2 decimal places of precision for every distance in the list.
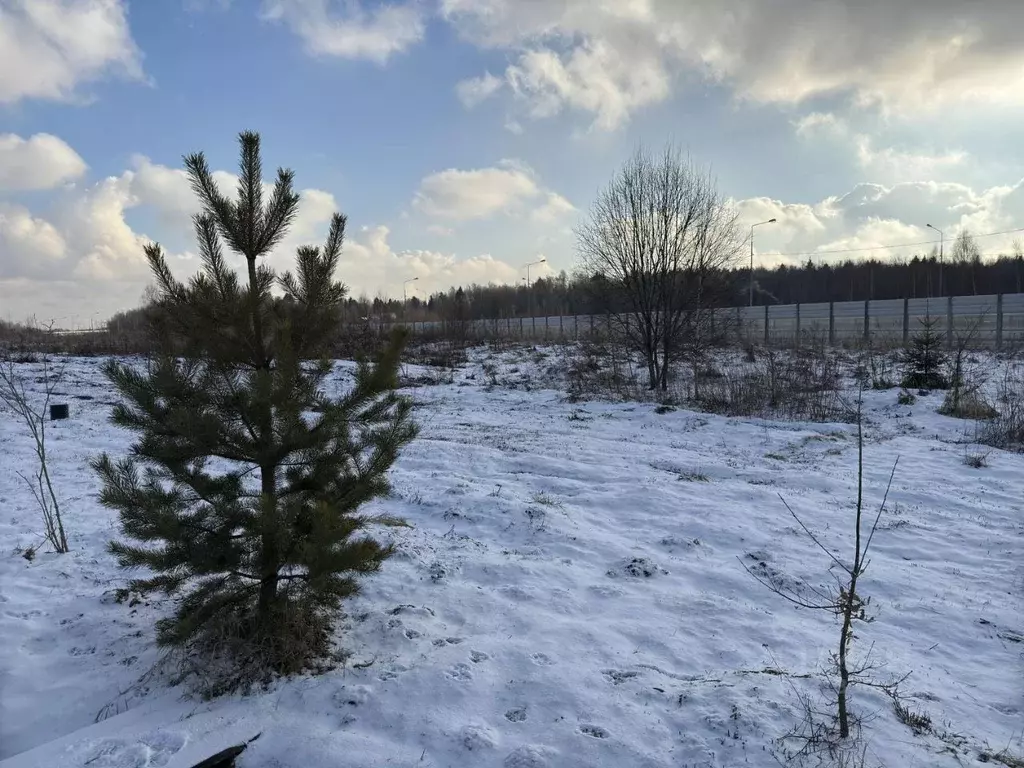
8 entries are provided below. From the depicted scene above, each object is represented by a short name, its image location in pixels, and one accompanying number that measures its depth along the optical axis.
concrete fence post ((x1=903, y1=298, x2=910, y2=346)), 22.33
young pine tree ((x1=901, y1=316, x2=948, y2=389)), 13.42
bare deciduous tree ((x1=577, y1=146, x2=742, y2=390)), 15.05
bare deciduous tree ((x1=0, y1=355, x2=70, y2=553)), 4.59
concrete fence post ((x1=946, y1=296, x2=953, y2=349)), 20.82
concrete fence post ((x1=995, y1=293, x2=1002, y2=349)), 19.42
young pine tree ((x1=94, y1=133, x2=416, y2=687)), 2.86
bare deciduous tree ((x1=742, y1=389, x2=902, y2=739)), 2.54
